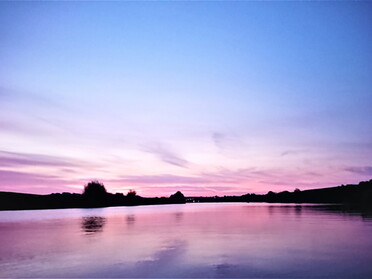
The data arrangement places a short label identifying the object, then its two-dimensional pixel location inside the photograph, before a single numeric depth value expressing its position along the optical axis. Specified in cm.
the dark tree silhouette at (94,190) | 15000
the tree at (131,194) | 19280
